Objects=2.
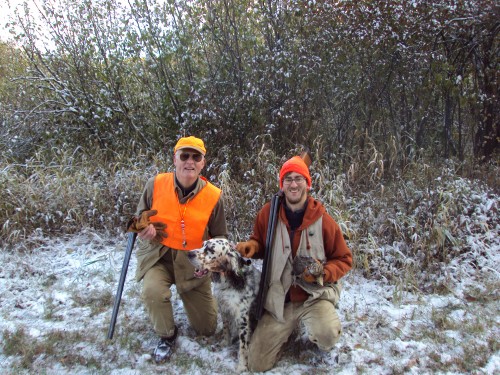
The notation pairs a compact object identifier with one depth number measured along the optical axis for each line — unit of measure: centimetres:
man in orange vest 310
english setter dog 297
